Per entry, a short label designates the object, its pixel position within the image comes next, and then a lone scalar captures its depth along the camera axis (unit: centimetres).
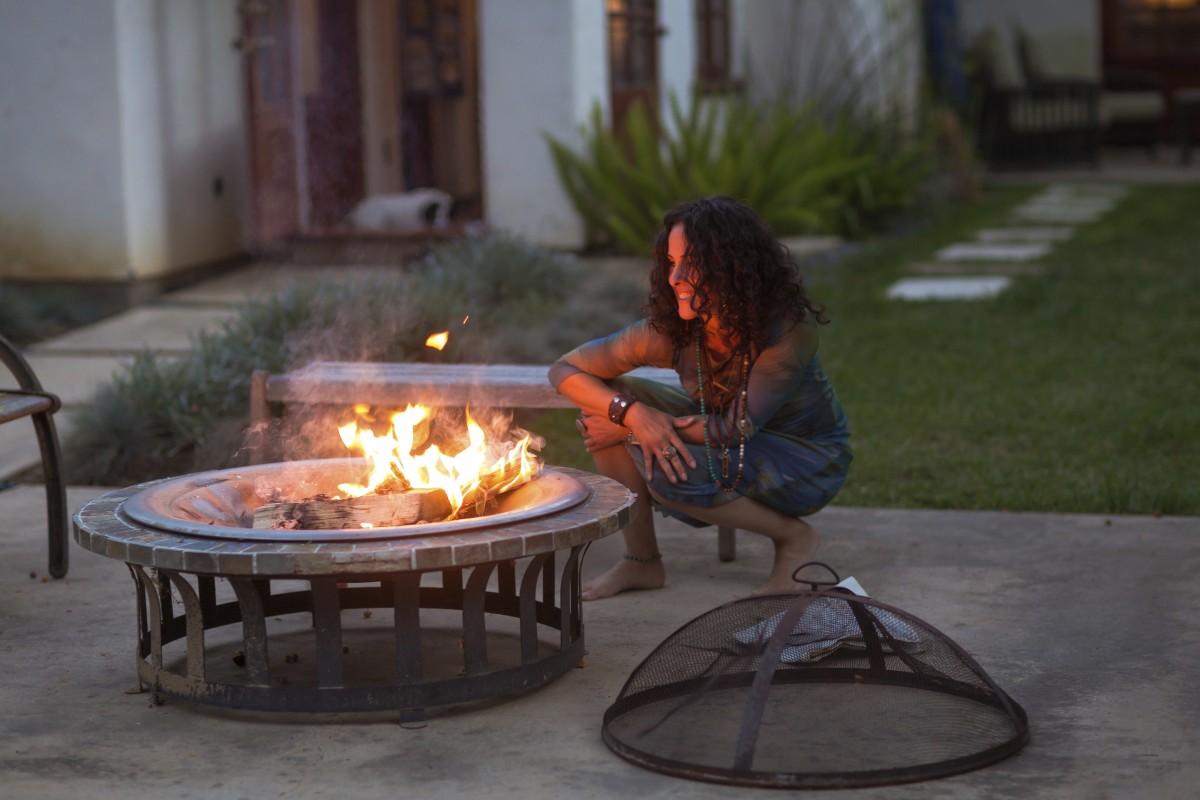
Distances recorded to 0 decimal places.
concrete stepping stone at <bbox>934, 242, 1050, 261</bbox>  1166
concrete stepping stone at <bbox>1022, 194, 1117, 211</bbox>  1453
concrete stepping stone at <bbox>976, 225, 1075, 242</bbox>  1266
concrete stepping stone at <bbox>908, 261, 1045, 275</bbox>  1101
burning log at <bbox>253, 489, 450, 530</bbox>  378
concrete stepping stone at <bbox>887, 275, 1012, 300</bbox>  1007
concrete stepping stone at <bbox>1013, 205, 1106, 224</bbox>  1376
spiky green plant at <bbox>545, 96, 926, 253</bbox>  1093
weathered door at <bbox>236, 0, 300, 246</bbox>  1076
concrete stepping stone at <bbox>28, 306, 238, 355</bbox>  866
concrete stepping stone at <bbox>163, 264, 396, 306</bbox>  991
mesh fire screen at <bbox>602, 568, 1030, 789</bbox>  334
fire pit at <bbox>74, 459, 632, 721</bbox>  345
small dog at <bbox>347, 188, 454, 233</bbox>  1150
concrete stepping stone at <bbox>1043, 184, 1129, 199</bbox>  1559
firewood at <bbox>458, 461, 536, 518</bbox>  402
